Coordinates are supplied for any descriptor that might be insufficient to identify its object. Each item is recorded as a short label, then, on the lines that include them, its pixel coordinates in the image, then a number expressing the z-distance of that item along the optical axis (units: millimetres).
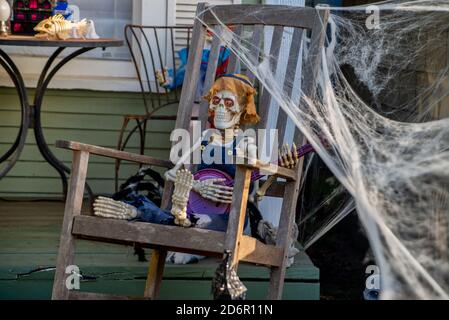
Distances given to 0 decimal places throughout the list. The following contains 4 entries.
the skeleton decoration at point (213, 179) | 7262
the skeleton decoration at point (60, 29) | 9580
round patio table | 9728
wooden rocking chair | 7094
